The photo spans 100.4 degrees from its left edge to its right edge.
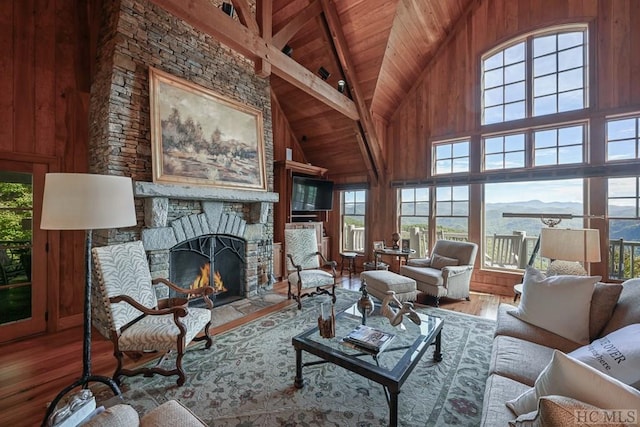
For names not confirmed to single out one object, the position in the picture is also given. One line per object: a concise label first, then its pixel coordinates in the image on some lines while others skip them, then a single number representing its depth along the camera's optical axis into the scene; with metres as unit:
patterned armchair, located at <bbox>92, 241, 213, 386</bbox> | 2.07
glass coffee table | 1.64
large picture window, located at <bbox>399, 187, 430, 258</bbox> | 5.46
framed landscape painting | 3.11
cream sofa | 1.44
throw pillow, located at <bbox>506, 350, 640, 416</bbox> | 0.88
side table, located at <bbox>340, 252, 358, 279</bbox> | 5.27
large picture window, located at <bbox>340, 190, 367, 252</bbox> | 6.29
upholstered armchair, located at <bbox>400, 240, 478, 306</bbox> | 3.86
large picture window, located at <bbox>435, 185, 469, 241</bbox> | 5.02
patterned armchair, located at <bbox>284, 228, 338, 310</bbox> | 3.79
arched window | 4.12
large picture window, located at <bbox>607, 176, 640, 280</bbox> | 3.76
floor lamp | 1.60
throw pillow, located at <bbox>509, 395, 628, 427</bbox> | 0.82
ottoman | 3.57
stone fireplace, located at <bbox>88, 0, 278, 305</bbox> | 2.82
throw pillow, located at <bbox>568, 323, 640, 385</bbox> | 1.16
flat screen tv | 5.48
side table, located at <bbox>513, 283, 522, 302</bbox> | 3.07
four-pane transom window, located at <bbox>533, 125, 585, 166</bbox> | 4.11
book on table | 1.89
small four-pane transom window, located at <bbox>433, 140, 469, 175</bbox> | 5.01
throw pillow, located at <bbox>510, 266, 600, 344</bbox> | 1.91
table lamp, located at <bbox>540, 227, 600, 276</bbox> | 2.56
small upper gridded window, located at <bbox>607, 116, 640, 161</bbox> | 3.76
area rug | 1.77
